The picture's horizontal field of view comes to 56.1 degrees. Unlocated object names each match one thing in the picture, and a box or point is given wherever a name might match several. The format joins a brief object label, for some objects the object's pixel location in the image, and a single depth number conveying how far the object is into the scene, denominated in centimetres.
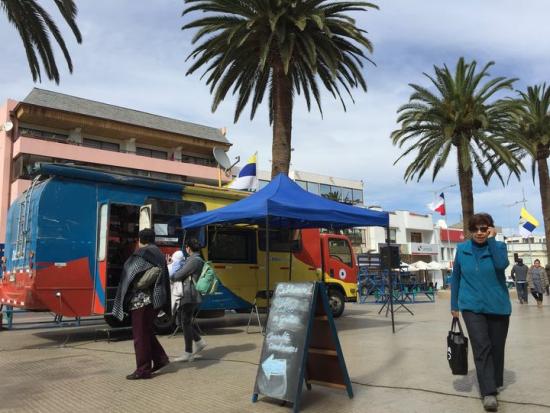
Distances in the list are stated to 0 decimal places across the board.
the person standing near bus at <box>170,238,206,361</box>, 759
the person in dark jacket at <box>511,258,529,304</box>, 2006
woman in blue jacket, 494
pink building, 3334
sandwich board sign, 498
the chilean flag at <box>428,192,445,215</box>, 4112
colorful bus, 966
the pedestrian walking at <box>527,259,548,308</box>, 1831
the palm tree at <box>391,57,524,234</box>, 2370
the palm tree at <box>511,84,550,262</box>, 2817
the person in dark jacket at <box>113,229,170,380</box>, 646
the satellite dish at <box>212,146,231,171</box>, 1662
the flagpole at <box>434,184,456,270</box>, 6388
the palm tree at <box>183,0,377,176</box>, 1577
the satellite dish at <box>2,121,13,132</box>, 3291
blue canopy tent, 961
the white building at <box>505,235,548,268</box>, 8946
